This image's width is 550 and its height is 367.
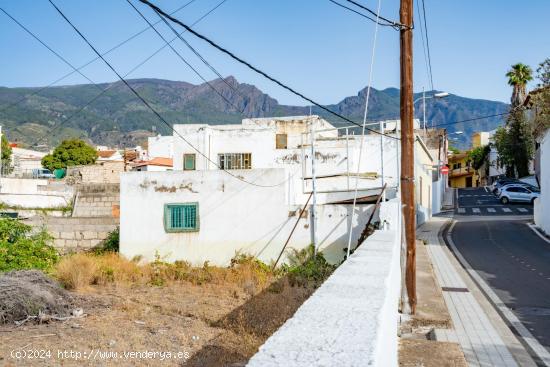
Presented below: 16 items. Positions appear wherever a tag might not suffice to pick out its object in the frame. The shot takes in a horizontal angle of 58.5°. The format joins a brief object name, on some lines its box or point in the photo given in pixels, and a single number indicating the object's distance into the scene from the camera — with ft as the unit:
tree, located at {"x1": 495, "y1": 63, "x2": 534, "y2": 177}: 184.14
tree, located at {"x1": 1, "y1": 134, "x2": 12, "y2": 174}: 209.40
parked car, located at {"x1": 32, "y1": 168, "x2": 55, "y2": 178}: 205.94
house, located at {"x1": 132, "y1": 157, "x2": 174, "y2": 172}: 135.74
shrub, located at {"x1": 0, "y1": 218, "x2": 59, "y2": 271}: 51.39
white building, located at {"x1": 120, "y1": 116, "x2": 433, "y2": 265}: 54.34
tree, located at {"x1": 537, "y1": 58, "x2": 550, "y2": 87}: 108.37
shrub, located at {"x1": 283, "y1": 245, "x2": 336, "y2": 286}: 49.19
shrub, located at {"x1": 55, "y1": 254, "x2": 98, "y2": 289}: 49.24
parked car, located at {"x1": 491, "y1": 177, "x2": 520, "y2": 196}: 179.27
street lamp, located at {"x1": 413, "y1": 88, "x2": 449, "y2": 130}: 103.93
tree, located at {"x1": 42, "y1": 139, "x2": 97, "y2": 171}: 232.73
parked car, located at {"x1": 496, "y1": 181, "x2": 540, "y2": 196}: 144.98
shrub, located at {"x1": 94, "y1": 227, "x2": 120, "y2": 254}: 64.13
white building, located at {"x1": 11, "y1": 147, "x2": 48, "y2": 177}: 252.36
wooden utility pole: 29.07
